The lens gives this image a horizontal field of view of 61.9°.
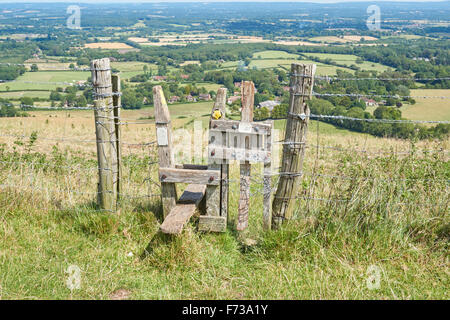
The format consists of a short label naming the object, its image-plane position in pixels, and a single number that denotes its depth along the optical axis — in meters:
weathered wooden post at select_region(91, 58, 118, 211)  4.16
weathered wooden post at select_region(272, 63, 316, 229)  3.70
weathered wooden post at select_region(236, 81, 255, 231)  3.72
